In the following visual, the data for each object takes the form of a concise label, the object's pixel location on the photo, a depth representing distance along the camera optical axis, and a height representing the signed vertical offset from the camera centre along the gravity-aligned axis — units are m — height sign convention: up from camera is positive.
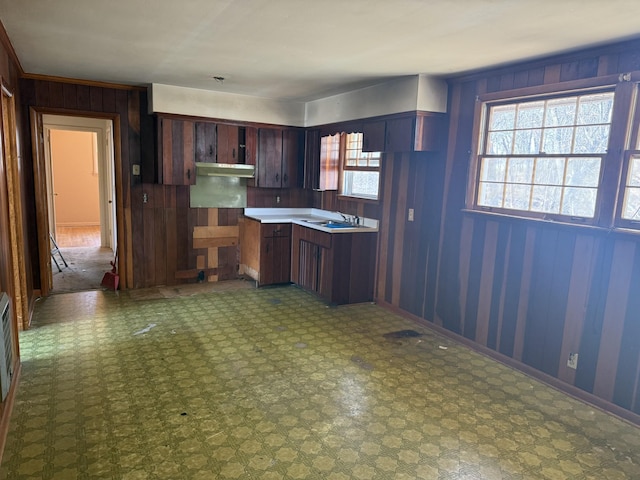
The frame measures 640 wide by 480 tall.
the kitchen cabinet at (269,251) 5.49 -0.98
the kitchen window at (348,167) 5.27 +0.13
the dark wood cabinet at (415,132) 4.09 +0.45
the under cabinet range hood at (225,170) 5.41 +0.03
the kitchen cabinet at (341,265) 4.86 -0.99
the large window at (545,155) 3.05 +0.23
